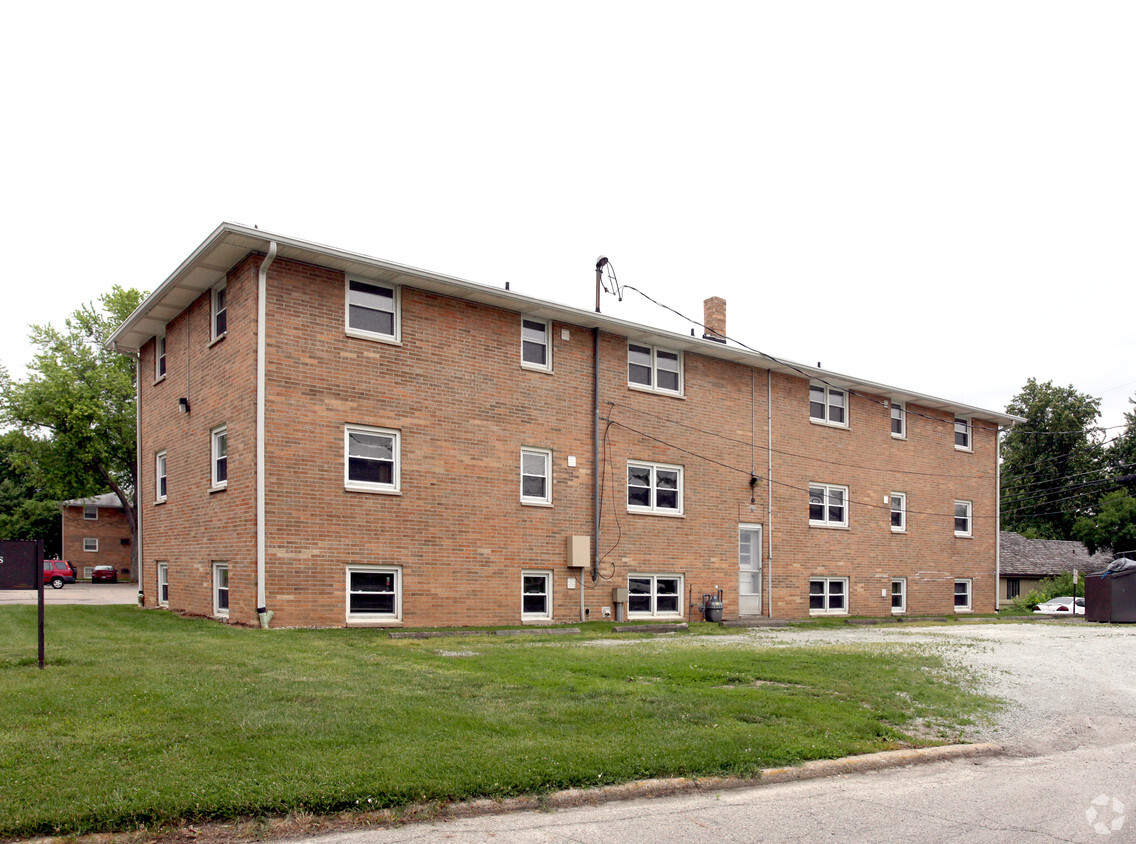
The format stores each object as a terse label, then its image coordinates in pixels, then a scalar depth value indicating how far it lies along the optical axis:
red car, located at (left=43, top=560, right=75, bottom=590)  41.56
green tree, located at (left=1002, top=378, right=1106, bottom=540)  61.34
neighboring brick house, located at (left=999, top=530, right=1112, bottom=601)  49.28
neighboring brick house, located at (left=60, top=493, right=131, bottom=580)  56.84
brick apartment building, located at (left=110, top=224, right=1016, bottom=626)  16.19
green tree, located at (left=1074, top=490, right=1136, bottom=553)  47.44
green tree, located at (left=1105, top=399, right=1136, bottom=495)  59.62
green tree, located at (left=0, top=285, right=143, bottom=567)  40.19
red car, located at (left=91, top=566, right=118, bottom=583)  51.90
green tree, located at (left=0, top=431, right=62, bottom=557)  62.31
